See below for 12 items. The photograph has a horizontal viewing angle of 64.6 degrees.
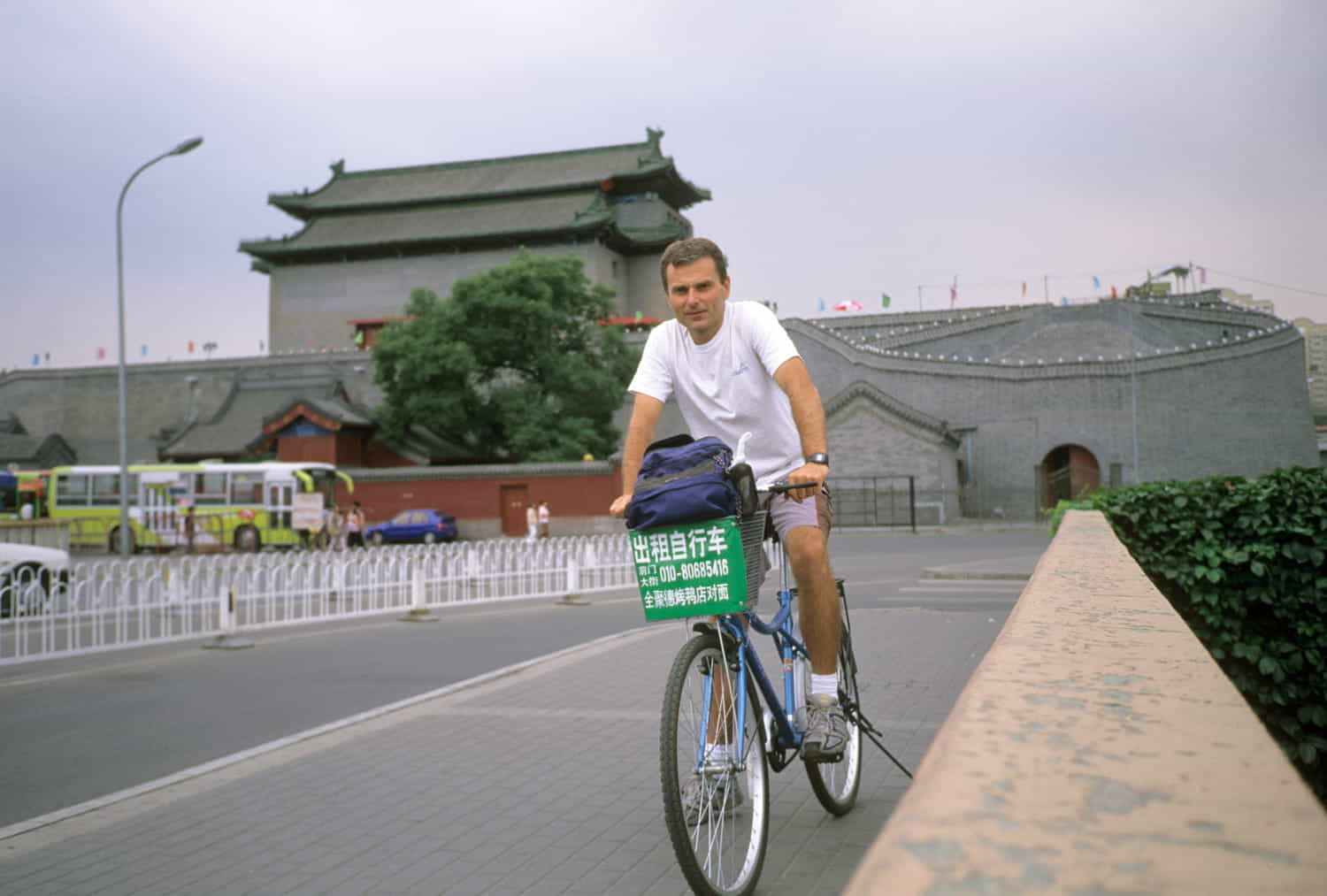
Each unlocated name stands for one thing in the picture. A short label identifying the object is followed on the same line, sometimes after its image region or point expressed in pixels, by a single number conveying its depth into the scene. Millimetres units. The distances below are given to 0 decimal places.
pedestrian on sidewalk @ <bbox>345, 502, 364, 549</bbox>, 27484
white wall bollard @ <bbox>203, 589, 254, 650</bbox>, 10617
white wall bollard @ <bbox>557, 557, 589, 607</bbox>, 15180
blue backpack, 3078
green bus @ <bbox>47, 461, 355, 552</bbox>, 32094
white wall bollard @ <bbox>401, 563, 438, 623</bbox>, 13188
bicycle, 2895
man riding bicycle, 3615
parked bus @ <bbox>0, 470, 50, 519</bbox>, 35281
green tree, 37000
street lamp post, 18172
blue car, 34531
